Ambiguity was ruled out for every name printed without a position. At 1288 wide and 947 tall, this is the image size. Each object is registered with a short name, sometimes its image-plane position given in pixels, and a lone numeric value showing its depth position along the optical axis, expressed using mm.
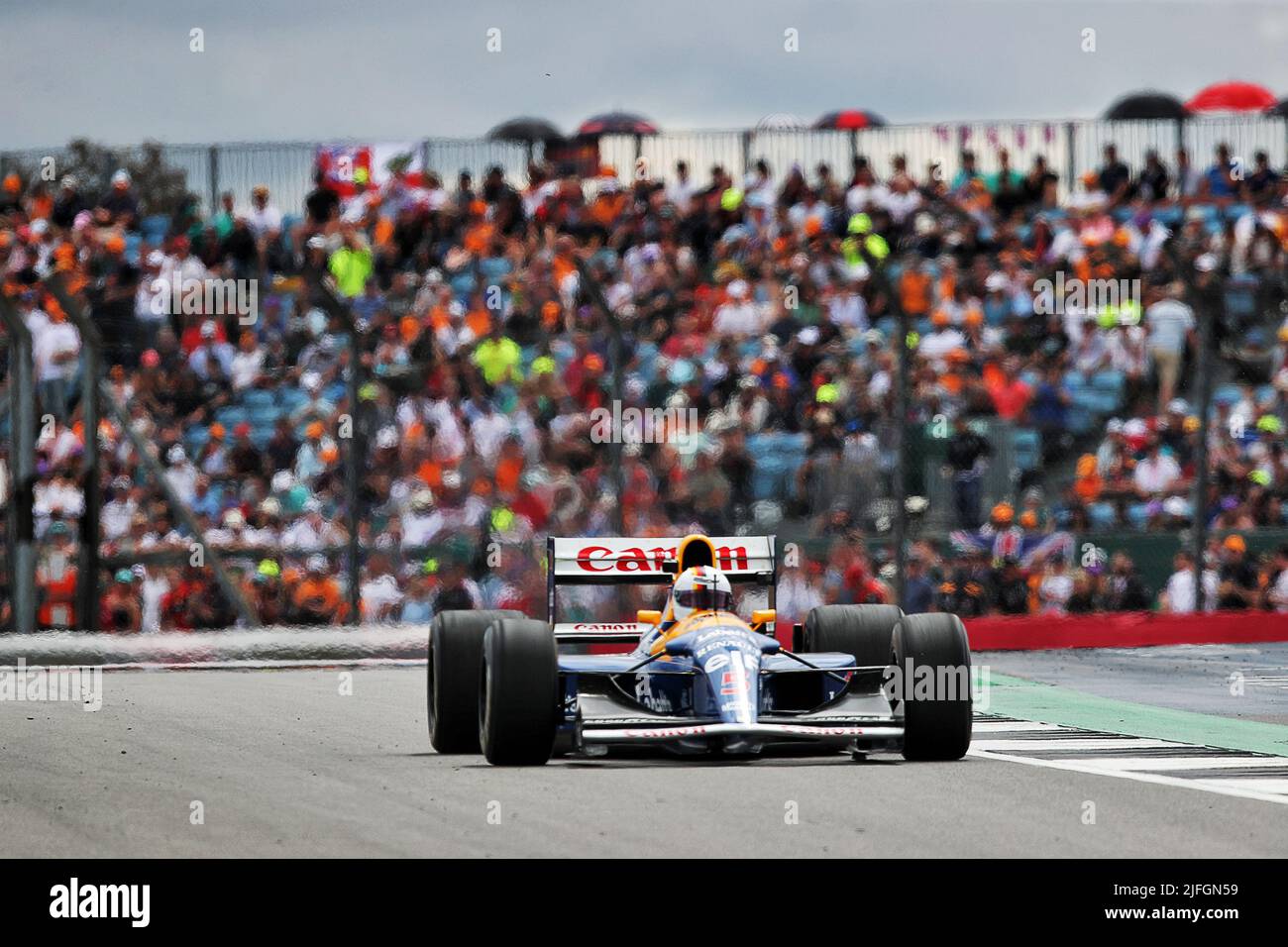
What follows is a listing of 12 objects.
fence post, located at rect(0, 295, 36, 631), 18672
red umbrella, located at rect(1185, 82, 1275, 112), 31469
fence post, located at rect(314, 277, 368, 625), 18891
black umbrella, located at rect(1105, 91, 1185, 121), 35625
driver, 11719
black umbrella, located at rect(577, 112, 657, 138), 31438
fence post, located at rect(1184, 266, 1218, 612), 19094
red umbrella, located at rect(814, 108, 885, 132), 32625
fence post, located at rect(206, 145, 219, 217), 26317
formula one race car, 10812
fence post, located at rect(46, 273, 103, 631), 18922
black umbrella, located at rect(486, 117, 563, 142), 34438
